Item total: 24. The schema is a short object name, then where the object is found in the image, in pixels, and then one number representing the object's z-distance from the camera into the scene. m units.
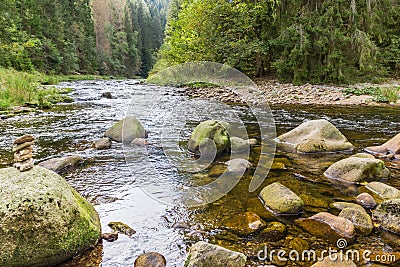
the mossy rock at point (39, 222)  2.59
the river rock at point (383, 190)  4.04
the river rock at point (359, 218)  3.26
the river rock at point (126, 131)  7.19
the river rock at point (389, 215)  3.24
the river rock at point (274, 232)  3.16
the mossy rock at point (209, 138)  6.13
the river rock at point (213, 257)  2.58
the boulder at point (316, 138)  6.38
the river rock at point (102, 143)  6.56
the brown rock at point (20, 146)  3.16
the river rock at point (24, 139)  3.16
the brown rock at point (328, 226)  3.17
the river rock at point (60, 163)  5.04
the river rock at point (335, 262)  2.62
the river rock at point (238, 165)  5.25
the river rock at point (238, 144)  6.45
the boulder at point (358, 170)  4.68
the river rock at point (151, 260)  2.70
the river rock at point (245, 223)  3.33
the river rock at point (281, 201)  3.67
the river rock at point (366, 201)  3.84
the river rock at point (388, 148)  6.08
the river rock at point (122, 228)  3.25
